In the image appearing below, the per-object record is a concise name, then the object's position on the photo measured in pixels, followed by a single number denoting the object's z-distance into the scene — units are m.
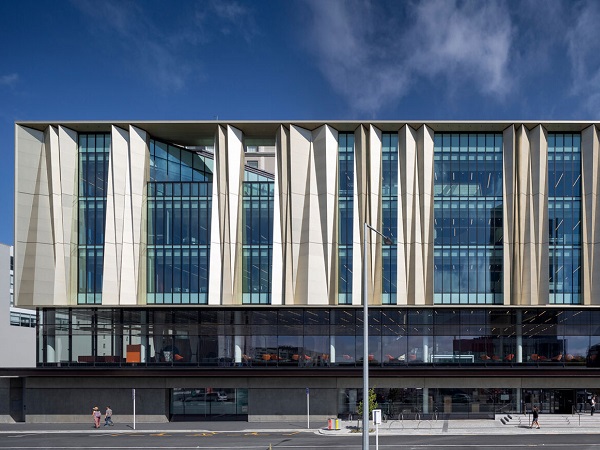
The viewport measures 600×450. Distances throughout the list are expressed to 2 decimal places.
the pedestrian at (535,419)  44.75
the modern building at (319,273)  49.75
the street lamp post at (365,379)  24.33
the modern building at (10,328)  68.00
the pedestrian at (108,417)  48.19
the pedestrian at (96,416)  47.25
